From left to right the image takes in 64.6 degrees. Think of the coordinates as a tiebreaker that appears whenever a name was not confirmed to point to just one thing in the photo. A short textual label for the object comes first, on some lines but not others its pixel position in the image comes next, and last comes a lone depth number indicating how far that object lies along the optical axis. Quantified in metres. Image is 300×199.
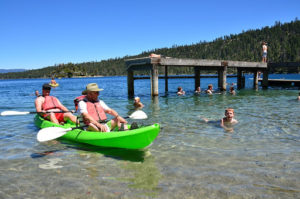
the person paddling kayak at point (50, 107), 8.52
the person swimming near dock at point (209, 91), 21.62
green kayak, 5.30
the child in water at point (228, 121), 8.42
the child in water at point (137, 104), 12.69
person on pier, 22.16
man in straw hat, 6.39
